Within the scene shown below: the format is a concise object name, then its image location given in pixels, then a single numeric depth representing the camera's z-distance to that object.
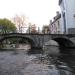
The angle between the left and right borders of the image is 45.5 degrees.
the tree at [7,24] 29.91
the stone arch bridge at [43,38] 19.96
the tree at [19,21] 30.97
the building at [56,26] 26.44
